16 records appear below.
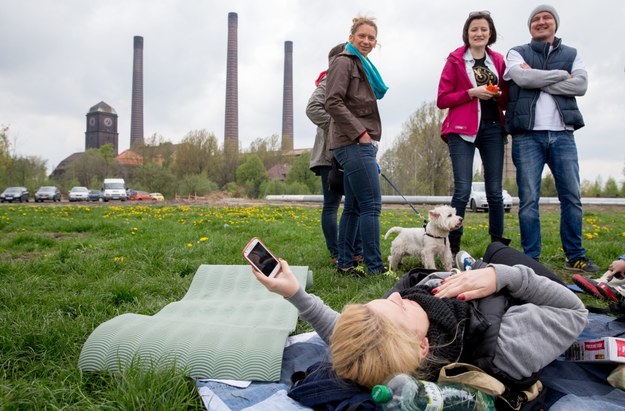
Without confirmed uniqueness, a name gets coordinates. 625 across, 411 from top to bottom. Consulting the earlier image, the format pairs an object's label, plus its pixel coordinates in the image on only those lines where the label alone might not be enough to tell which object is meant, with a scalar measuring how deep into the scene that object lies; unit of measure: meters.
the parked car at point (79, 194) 35.22
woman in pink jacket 4.70
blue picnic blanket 2.00
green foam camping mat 2.28
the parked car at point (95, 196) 36.72
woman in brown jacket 4.25
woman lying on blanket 1.77
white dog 4.57
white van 36.41
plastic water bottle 1.65
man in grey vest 4.66
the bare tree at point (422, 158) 33.50
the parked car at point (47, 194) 32.97
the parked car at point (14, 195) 32.06
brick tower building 96.81
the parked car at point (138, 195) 36.88
